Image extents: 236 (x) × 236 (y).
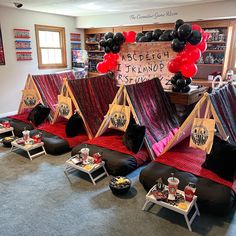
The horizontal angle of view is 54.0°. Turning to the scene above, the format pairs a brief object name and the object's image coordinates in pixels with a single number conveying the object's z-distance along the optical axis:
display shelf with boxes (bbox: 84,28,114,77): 7.08
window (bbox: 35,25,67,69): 6.08
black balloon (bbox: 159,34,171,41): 3.87
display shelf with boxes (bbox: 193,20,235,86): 5.04
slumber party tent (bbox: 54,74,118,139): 3.73
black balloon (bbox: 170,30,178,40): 3.54
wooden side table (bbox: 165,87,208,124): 3.74
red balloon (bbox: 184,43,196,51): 3.60
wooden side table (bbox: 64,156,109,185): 2.69
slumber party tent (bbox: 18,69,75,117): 4.39
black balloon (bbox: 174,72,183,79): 3.71
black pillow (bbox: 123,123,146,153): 2.96
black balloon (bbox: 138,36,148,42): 4.18
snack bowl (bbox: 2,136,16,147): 3.67
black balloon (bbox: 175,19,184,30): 3.52
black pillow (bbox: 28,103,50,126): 4.12
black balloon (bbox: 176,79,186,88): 3.69
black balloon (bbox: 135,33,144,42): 4.33
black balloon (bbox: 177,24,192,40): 3.36
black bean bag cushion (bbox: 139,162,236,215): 2.09
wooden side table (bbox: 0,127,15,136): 3.91
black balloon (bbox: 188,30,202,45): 3.42
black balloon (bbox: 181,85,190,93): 3.76
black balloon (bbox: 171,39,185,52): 3.50
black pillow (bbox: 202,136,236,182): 2.21
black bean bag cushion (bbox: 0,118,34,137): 4.02
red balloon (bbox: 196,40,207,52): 3.79
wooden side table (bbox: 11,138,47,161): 3.29
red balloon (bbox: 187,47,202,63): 3.60
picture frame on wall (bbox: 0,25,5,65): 5.23
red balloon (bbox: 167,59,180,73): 3.71
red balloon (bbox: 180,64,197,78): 3.59
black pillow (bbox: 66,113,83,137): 3.65
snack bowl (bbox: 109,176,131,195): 2.44
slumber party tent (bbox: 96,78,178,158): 3.16
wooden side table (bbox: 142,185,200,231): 1.97
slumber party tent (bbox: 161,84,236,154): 2.49
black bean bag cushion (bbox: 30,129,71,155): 3.43
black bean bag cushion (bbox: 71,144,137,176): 2.80
